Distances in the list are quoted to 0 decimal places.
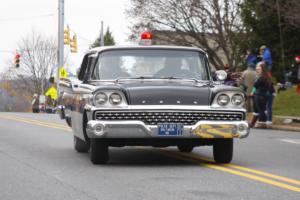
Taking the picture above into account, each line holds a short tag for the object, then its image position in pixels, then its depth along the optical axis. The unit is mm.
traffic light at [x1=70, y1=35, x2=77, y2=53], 53812
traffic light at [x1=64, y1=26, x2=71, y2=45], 52212
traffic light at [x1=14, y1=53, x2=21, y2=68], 61478
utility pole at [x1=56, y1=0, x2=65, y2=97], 51906
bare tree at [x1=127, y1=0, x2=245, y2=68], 47938
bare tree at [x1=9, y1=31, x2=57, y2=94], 110688
